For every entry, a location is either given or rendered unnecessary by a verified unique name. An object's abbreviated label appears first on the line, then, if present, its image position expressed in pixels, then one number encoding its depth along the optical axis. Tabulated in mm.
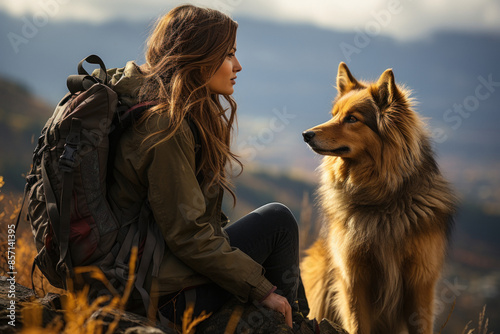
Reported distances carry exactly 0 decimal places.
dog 3137
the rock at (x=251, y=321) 2184
